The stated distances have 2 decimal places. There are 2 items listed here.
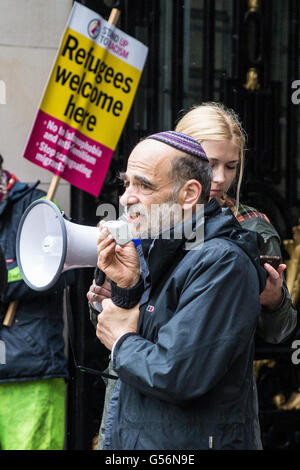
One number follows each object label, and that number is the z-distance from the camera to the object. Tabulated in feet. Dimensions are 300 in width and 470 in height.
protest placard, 31.81
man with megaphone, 14.78
